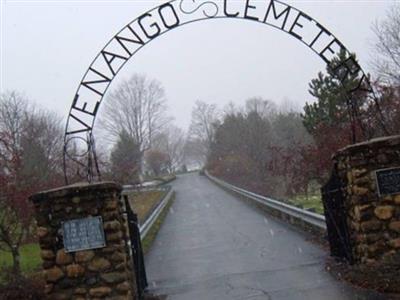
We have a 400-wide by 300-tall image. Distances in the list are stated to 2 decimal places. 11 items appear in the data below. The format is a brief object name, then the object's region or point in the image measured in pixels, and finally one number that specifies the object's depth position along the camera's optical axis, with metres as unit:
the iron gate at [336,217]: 10.40
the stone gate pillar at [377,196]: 9.13
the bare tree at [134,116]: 88.62
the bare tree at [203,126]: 112.56
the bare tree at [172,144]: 115.30
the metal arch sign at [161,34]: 10.90
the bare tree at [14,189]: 13.07
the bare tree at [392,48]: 31.92
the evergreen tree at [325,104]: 27.95
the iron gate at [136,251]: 10.09
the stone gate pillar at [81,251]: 8.66
